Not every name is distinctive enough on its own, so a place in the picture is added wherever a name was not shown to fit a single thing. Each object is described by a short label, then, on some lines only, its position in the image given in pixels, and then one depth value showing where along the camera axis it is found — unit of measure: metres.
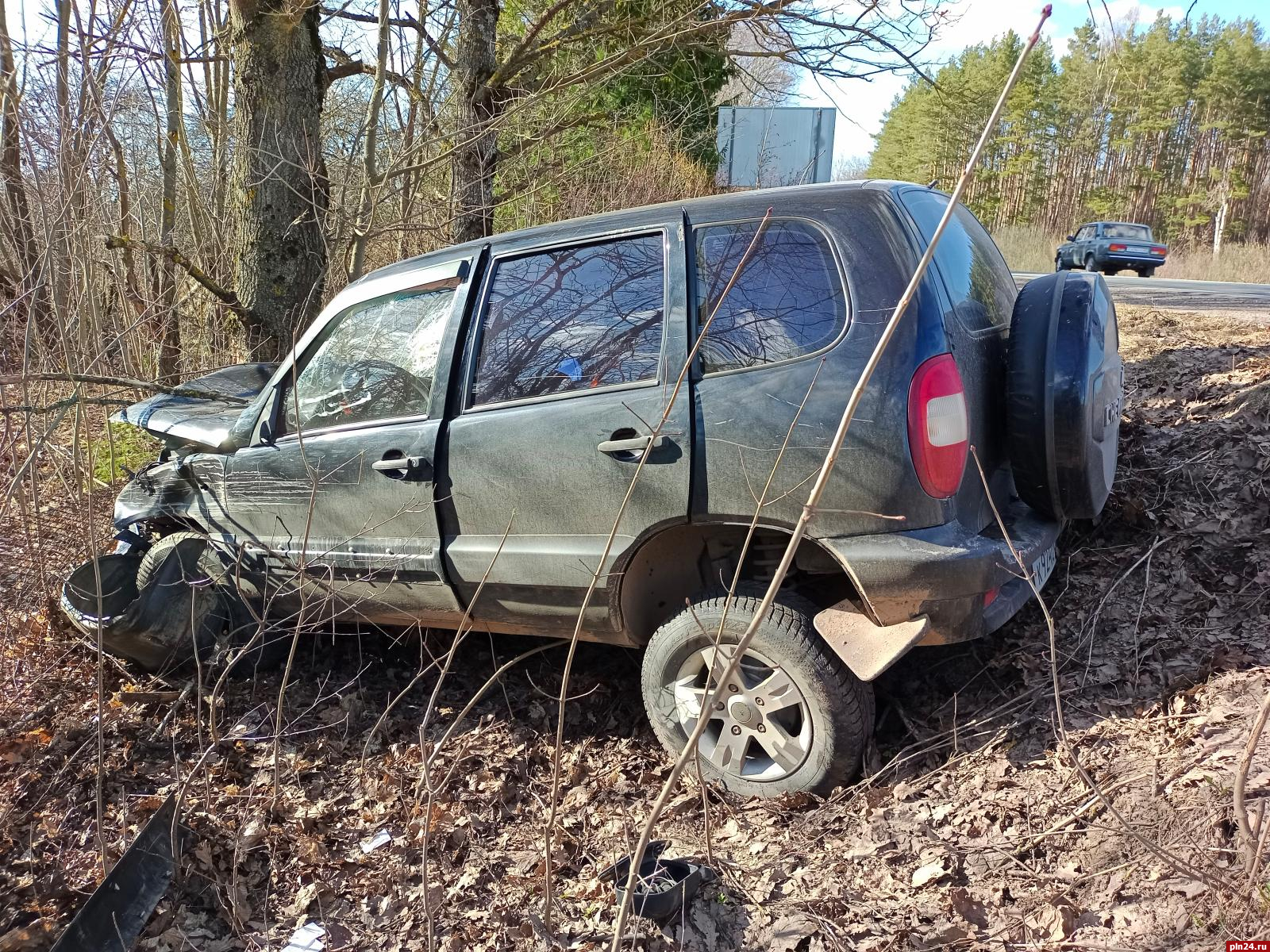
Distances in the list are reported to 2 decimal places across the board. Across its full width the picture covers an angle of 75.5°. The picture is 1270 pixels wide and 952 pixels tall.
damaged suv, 2.50
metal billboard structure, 14.05
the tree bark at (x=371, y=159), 6.43
